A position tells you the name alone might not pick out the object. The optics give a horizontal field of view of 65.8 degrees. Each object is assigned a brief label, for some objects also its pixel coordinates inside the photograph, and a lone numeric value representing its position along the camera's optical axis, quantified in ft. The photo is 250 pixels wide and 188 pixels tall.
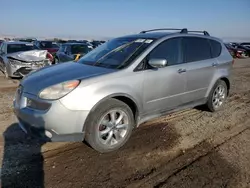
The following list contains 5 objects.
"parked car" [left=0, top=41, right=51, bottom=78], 23.12
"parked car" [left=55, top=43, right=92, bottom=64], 27.16
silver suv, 8.33
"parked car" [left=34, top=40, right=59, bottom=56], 40.76
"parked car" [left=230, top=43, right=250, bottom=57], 69.46
